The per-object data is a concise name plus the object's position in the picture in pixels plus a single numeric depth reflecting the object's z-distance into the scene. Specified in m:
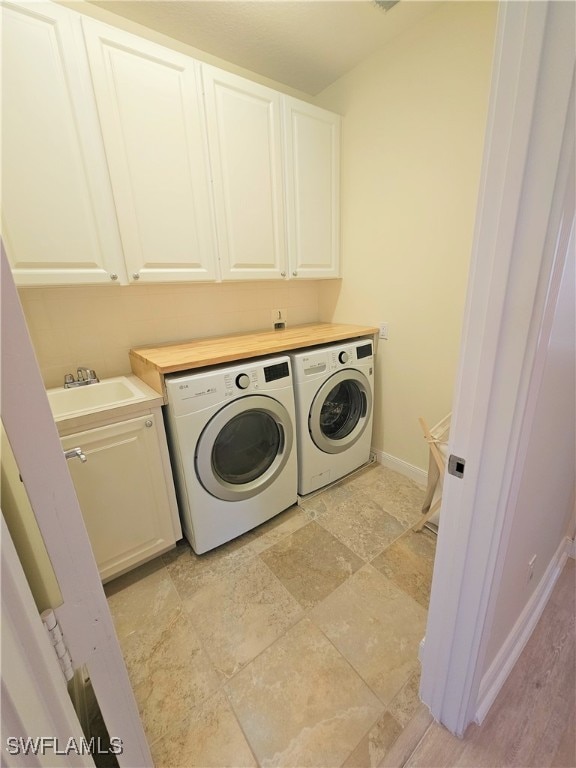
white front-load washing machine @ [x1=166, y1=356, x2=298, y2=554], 1.37
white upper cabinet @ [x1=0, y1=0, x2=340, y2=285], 1.16
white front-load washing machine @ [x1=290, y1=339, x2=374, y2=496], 1.74
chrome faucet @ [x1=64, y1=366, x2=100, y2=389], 1.57
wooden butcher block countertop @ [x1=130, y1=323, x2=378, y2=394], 1.37
